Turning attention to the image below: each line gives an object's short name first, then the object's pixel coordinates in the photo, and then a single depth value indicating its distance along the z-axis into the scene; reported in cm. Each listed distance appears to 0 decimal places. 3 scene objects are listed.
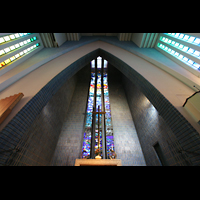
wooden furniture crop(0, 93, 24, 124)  290
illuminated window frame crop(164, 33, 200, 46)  493
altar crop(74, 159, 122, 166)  441
